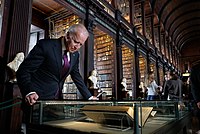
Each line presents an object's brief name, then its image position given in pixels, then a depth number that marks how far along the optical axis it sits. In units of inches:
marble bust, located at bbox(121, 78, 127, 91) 231.6
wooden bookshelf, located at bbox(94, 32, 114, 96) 245.7
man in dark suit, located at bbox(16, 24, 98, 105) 49.8
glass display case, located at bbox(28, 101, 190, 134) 37.6
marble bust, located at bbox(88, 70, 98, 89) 172.1
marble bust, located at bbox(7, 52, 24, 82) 104.0
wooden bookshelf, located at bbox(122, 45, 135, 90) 301.6
